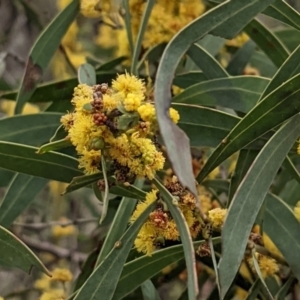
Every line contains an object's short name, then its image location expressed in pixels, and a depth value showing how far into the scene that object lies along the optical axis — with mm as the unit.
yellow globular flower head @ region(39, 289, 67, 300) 593
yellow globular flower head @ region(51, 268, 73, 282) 637
